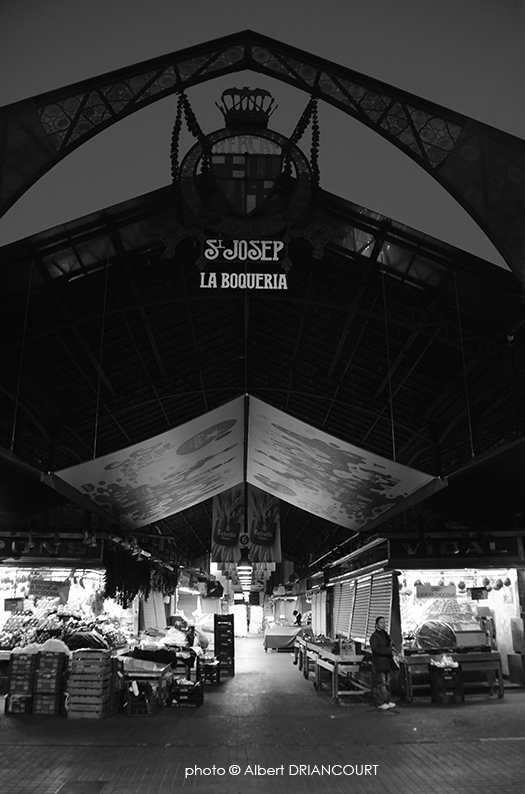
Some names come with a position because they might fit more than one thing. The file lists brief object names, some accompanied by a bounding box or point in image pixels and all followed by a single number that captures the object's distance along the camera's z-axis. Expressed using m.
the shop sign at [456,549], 12.34
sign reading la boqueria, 7.26
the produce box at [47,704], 9.27
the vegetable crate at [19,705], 9.30
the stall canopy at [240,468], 8.25
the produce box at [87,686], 9.07
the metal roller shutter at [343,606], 16.93
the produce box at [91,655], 9.24
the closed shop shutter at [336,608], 18.96
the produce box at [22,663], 9.53
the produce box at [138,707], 9.23
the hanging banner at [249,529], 16.38
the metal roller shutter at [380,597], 12.79
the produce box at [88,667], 9.13
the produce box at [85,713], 8.93
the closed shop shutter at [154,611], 20.04
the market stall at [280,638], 24.94
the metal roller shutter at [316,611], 24.74
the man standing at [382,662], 10.00
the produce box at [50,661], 9.54
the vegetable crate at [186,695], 10.20
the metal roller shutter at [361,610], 14.48
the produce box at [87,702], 8.97
